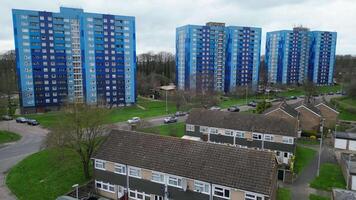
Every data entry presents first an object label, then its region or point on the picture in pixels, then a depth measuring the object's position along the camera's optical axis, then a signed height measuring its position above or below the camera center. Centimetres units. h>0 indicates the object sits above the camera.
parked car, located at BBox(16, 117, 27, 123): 5354 -999
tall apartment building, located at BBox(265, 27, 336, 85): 11488 +562
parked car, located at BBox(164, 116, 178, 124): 5397 -1002
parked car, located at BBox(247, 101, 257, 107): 7490 -950
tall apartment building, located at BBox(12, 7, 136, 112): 6203 +259
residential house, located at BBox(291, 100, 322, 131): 4656 -814
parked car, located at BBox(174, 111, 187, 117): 6091 -994
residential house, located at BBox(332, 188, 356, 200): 2079 -967
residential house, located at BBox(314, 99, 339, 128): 4987 -805
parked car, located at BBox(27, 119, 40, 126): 5191 -1010
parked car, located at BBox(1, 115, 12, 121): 5500 -986
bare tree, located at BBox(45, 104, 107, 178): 2552 -590
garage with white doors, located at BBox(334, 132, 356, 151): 3850 -1011
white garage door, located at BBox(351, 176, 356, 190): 2623 -1070
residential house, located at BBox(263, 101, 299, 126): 4351 -684
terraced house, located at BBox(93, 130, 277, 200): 1888 -745
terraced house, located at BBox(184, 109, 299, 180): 3262 -772
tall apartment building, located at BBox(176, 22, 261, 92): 9331 +463
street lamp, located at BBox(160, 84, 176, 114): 8766 -635
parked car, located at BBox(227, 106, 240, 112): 6641 -970
